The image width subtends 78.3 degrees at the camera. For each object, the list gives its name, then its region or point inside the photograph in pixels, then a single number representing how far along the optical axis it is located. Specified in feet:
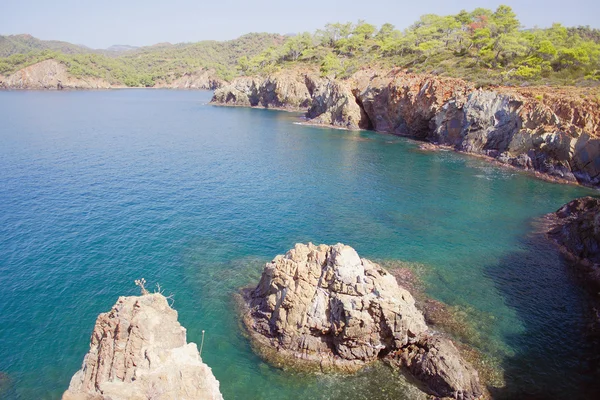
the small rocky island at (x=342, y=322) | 84.23
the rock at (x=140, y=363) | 49.67
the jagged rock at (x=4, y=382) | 73.10
